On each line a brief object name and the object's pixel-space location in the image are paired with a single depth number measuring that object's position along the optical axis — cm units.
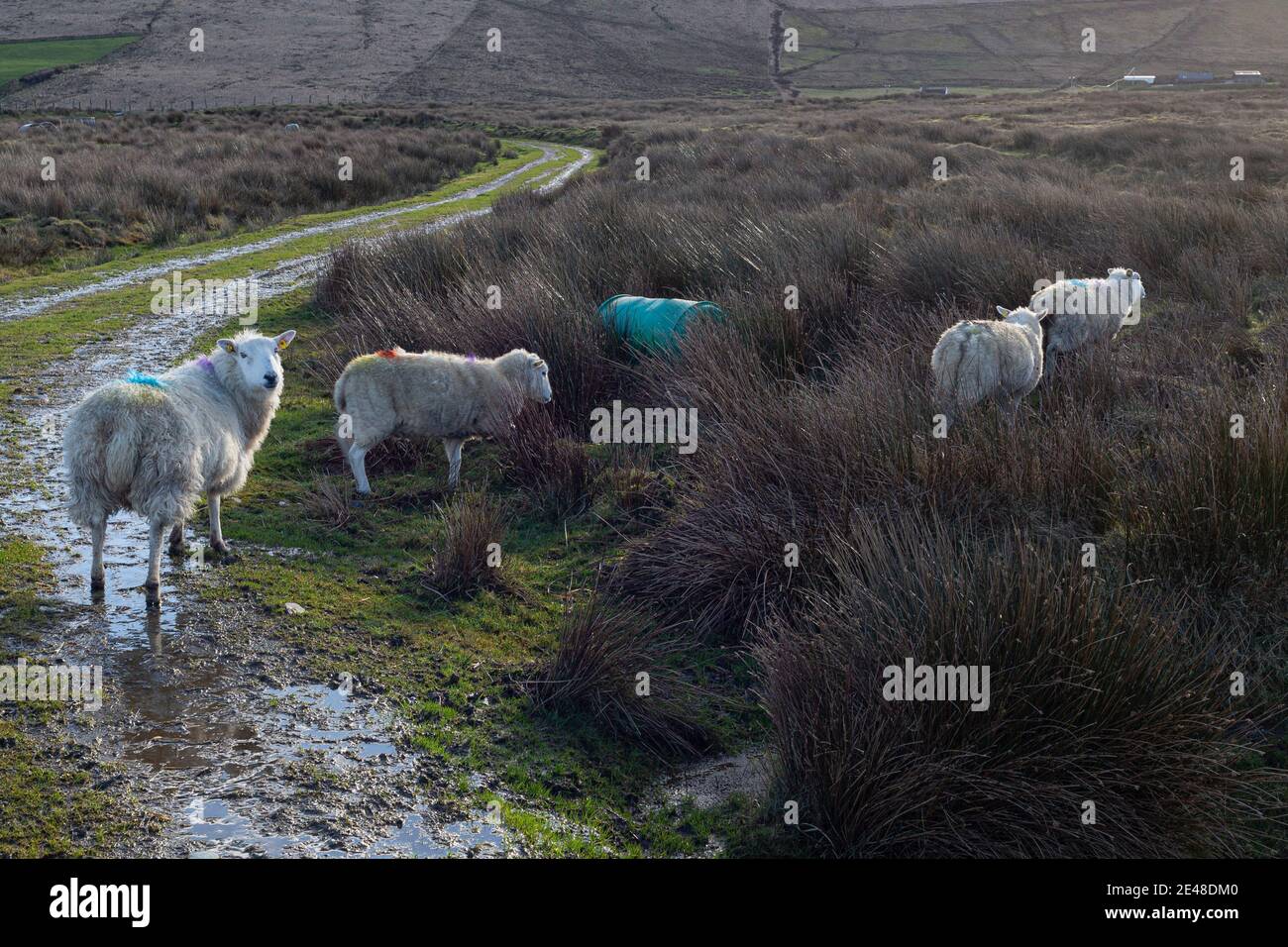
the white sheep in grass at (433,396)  808
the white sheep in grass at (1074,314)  1000
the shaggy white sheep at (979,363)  788
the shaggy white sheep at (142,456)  571
